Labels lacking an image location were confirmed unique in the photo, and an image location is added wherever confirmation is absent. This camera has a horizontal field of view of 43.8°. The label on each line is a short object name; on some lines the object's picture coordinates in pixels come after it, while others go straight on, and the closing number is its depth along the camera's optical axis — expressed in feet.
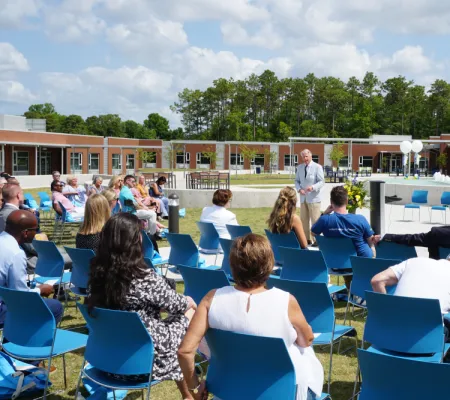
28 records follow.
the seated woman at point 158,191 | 45.55
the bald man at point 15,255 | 13.84
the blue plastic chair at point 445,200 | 50.57
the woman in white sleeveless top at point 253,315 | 9.03
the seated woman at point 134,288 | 11.12
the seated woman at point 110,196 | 26.50
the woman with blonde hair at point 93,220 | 19.39
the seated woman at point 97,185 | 43.34
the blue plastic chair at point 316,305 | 13.04
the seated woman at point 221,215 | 26.24
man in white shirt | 12.45
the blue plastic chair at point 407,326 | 11.57
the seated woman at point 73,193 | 43.93
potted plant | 32.17
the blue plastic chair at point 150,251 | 22.79
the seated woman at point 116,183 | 36.24
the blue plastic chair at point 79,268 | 17.67
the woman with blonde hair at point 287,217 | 22.72
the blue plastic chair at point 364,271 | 15.97
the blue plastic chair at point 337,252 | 20.70
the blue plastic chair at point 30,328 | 11.76
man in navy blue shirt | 21.15
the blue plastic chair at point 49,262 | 19.11
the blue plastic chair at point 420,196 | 52.22
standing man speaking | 35.99
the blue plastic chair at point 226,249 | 21.13
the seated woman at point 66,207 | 37.52
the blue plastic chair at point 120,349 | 10.36
